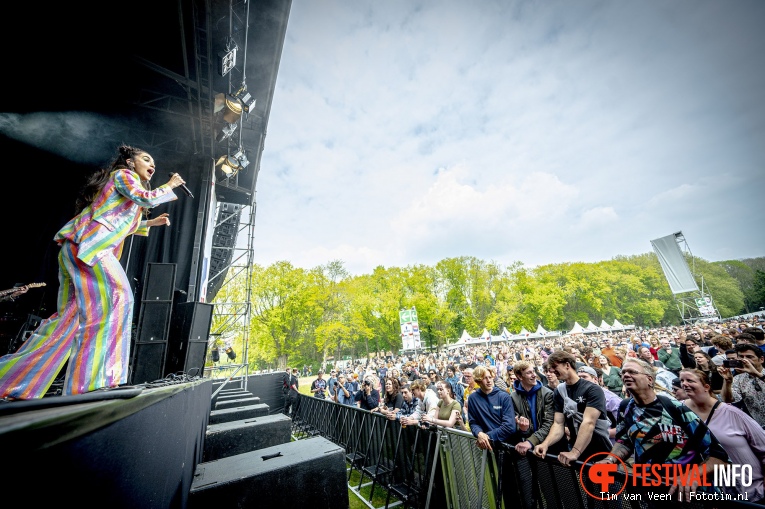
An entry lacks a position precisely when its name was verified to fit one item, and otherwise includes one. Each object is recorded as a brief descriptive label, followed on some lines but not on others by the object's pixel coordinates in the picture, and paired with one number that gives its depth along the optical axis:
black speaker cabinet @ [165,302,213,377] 5.37
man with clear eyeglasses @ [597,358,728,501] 2.66
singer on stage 1.73
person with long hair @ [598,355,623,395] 7.45
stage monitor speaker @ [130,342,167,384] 4.52
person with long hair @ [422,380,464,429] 5.39
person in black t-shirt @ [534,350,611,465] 3.44
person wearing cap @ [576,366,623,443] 4.74
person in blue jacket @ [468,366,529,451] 3.98
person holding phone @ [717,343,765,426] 4.31
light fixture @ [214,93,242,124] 6.98
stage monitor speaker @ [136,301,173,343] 4.68
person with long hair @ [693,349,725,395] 5.67
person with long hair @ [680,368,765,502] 2.86
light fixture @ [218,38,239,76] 6.05
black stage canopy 4.90
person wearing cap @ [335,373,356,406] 10.93
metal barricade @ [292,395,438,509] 4.86
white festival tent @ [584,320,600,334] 38.38
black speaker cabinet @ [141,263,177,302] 4.88
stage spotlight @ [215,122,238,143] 7.83
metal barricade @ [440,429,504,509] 3.81
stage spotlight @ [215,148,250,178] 8.55
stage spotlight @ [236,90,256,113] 7.12
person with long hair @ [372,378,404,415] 7.26
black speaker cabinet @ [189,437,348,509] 1.98
